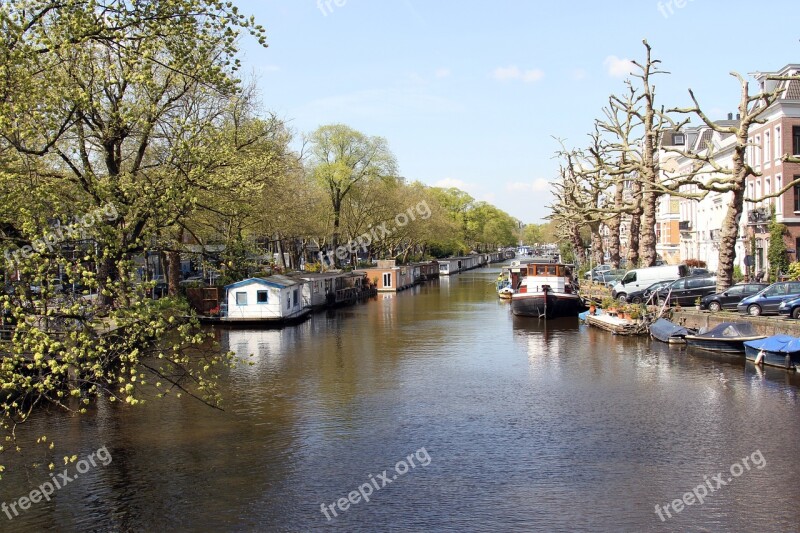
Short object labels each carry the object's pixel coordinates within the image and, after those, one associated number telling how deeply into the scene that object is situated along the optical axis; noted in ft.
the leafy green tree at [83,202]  41.27
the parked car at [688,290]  148.25
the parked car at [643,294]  156.74
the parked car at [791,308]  109.50
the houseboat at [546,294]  173.99
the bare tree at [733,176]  120.67
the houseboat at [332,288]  202.18
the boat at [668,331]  125.39
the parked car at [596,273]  219.78
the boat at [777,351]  97.36
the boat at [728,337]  109.70
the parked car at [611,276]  198.80
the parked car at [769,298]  117.39
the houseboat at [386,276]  286.66
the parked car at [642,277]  171.73
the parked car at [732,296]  128.67
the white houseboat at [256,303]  160.04
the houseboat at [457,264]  418.31
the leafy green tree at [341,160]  284.39
